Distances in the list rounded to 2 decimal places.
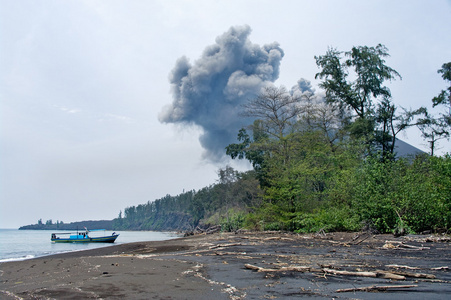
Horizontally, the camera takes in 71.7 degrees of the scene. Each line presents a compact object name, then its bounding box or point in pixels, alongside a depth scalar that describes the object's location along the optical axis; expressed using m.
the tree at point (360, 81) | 34.56
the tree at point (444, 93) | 33.30
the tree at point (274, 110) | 27.05
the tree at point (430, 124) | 32.41
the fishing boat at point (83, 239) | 43.06
